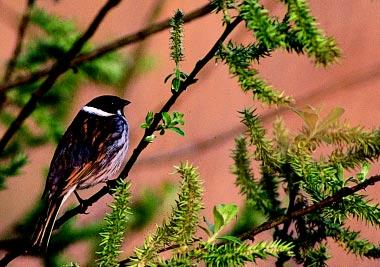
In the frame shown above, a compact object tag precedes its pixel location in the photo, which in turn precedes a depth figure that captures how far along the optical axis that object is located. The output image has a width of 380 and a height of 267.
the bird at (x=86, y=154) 4.66
